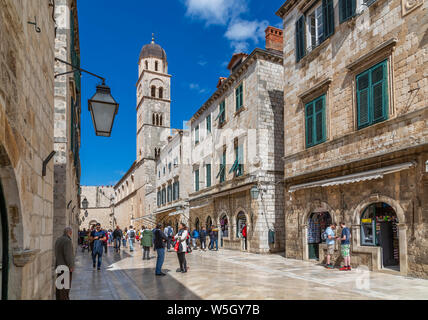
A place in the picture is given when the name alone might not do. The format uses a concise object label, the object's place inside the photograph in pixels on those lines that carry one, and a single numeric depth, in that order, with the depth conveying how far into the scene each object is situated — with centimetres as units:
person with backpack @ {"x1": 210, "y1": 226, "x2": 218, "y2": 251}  2020
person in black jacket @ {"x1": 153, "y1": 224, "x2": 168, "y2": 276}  1038
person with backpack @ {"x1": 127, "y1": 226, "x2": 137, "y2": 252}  2095
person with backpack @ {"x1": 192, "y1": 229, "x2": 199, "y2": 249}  2148
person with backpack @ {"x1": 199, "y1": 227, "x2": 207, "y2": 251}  2048
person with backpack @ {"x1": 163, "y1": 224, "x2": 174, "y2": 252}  1827
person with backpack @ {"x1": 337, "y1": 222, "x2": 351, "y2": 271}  1066
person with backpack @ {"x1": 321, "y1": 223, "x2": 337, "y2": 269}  1133
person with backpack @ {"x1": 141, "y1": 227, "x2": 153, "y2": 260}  1530
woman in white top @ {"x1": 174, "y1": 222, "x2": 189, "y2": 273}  1062
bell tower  4734
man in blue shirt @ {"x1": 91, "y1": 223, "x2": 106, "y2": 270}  1234
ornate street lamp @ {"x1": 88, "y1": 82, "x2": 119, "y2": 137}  525
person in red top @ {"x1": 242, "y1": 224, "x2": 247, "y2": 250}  1853
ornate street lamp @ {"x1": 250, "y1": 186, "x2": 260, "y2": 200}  1692
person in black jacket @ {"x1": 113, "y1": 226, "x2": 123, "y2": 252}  2102
